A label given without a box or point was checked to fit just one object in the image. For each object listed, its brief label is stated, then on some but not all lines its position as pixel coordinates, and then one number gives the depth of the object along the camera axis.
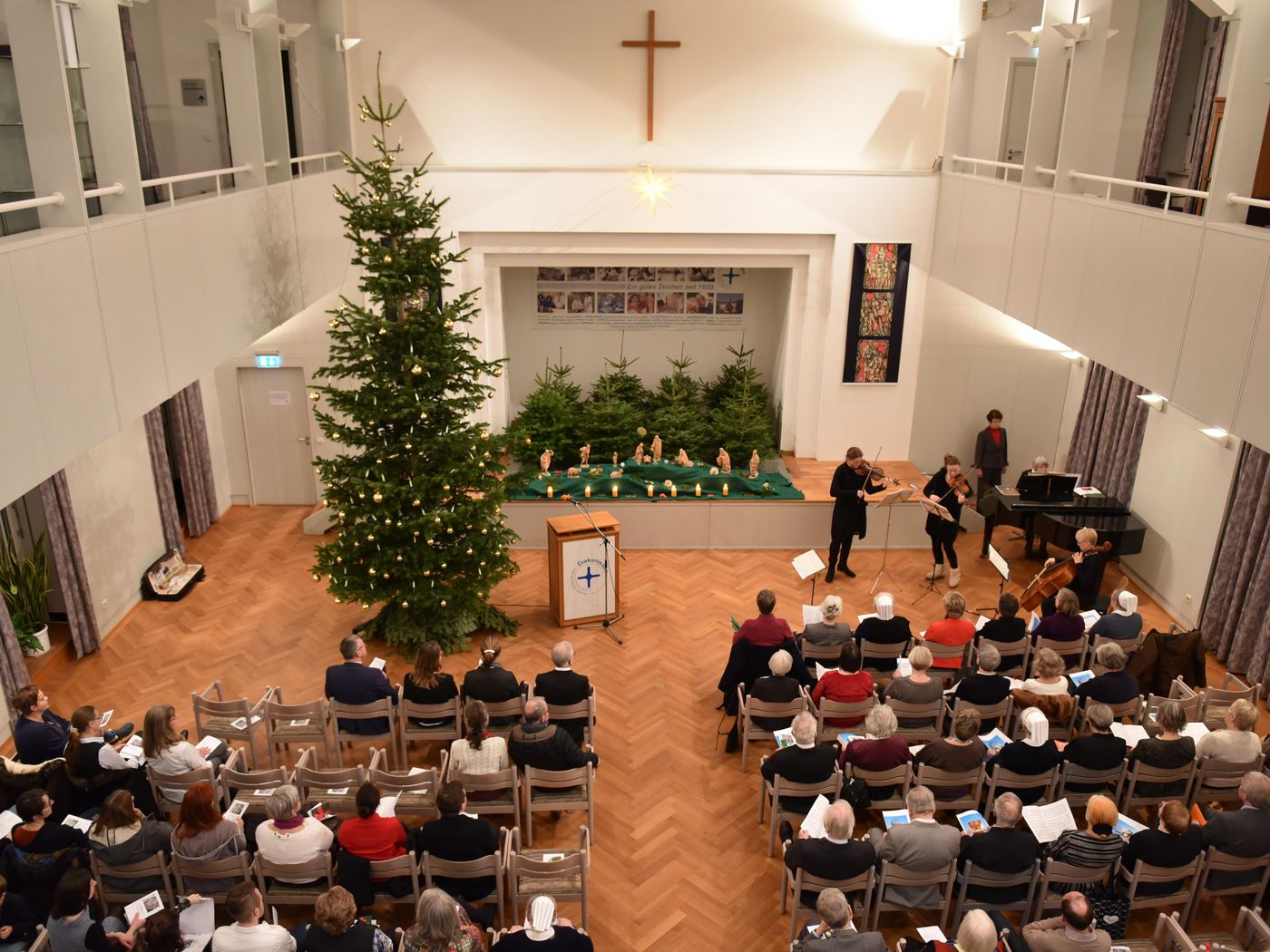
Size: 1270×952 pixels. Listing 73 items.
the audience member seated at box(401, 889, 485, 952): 4.53
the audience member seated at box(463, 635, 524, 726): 7.05
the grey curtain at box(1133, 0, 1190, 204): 10.39
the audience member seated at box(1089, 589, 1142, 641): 7.93
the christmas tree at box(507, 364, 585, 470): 13.01
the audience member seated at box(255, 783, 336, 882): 5.41
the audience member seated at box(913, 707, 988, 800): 6.09
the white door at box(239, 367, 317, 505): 12.43
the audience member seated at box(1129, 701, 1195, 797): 6.16
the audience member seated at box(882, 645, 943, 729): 6.95
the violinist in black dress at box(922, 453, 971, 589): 10.45
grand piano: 10.36
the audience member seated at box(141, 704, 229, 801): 6.12
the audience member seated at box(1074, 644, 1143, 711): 6.85
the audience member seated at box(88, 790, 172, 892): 5.38
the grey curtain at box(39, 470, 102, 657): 8.82
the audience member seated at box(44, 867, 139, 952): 4.74
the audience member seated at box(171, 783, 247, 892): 5.41
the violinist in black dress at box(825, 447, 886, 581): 10.59
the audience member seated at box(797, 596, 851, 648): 7.91
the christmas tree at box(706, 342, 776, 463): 13.13
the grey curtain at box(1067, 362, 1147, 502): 11.13
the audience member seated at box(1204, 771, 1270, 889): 5.55
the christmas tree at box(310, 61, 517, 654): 8.41
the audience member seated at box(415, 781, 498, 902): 5.41
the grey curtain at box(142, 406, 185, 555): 10.75
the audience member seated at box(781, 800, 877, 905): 5.34
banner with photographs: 14.09
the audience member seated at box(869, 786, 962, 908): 5.47
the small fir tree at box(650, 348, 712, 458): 13.23
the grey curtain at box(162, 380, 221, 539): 11.38
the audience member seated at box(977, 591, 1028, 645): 7.75
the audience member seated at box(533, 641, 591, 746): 6.94
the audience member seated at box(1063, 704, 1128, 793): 6.23
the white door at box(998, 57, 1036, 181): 11.95
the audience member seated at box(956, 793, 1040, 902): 5.44
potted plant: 8.83
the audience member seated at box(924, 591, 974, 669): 7.81
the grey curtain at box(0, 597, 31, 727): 7.99
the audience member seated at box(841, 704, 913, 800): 6.30
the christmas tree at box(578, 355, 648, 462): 13.21
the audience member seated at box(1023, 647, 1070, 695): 6.84
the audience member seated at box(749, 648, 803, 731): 7.12
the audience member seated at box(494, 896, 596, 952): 4.75
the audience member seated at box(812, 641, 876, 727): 7.03
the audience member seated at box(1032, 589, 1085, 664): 7.86
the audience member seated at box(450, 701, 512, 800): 6.23
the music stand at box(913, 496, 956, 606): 10.20
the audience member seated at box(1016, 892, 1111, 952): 4.63
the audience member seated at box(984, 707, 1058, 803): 6.16
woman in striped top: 5.40
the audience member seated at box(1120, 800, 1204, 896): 5.42
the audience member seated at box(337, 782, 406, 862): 5.48
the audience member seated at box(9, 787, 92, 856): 5.25
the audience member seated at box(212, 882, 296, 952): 4.64
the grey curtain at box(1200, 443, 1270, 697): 8.79
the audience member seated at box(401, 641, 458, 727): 7.02
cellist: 9.01
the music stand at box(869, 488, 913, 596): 9.94
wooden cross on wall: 11.82
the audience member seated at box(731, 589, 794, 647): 7.62
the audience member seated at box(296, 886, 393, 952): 4.55
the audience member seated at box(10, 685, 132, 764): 6.24
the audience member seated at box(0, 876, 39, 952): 4.97
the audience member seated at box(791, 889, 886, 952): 4.66
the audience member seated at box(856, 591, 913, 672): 7.87
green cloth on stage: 11.82
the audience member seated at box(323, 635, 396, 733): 7.03
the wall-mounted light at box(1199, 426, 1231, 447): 9.41
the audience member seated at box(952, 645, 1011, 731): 6.91
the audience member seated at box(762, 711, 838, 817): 6.20
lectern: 9.49
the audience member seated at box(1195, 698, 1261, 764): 6.25
